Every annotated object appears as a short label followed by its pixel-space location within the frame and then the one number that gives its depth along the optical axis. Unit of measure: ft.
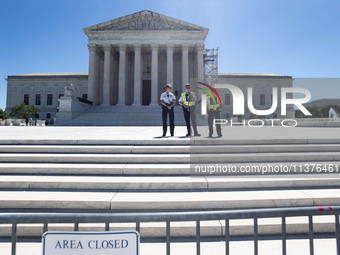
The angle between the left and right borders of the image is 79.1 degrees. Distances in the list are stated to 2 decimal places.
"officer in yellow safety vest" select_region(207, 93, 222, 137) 25.58
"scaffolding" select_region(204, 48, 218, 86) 154.71
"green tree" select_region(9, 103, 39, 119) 165.37
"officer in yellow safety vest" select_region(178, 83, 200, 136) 26.37
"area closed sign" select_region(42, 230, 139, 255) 5.29
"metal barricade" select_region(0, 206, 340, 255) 5.54
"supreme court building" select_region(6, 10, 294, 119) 123.54
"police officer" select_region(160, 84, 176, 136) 26.71
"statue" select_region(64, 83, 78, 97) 92.63
